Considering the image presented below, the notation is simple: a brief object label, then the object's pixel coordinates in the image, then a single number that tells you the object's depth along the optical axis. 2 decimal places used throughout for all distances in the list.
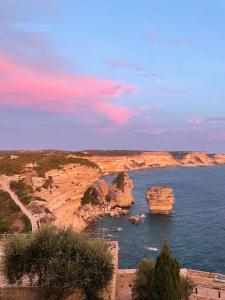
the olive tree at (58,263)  24.39
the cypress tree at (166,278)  25.52
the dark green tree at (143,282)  28.70
